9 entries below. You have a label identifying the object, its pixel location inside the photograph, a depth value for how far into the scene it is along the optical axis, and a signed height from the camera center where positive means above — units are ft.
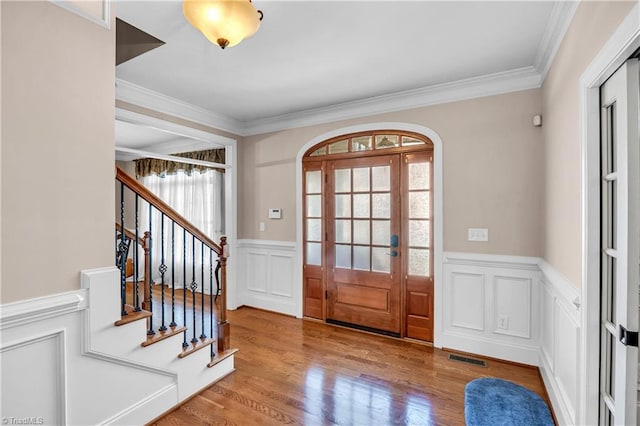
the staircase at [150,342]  5.64 -2.79
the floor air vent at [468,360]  9.20 -4.60
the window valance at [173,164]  16.20 +3.13
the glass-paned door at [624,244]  4.06 -0.43
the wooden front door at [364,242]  11.16 -1.09
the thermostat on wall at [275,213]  13.69 +0.07
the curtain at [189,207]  16.80 +0.47
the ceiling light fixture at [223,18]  4.91 +3.38
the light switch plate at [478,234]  9.63 -0.64
